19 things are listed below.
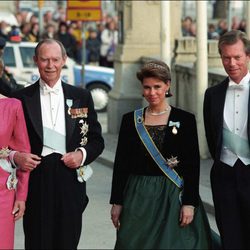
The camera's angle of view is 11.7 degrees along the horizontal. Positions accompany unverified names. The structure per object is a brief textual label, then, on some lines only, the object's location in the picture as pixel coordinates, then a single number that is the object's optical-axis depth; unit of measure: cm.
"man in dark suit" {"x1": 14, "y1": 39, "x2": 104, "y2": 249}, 758
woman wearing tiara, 718
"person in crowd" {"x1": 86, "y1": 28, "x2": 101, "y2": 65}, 3603
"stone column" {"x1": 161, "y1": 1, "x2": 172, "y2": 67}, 1859
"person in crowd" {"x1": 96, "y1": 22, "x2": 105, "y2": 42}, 3692
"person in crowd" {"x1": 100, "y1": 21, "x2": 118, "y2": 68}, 3566
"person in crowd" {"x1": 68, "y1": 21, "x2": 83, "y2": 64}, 3606
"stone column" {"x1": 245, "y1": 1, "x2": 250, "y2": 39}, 1419
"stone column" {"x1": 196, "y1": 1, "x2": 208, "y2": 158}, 1697
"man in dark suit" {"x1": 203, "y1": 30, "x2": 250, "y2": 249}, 725
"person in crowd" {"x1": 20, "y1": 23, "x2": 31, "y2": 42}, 3451
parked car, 2830
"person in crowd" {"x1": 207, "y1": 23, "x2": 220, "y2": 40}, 3714
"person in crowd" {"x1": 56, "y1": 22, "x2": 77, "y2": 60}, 3488
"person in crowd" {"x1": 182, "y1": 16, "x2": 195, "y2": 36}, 3833
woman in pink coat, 721
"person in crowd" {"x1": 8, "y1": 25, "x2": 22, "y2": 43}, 2849
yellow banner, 2383
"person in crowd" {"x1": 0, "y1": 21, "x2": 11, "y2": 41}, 3130
